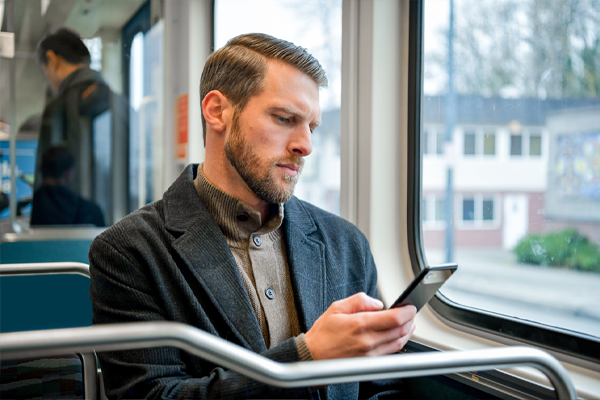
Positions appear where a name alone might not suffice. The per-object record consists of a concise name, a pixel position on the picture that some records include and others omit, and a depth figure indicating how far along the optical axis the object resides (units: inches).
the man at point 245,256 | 42.6
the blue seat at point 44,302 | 109.4
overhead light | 113.3
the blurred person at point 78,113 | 113.7
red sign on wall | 122.0
